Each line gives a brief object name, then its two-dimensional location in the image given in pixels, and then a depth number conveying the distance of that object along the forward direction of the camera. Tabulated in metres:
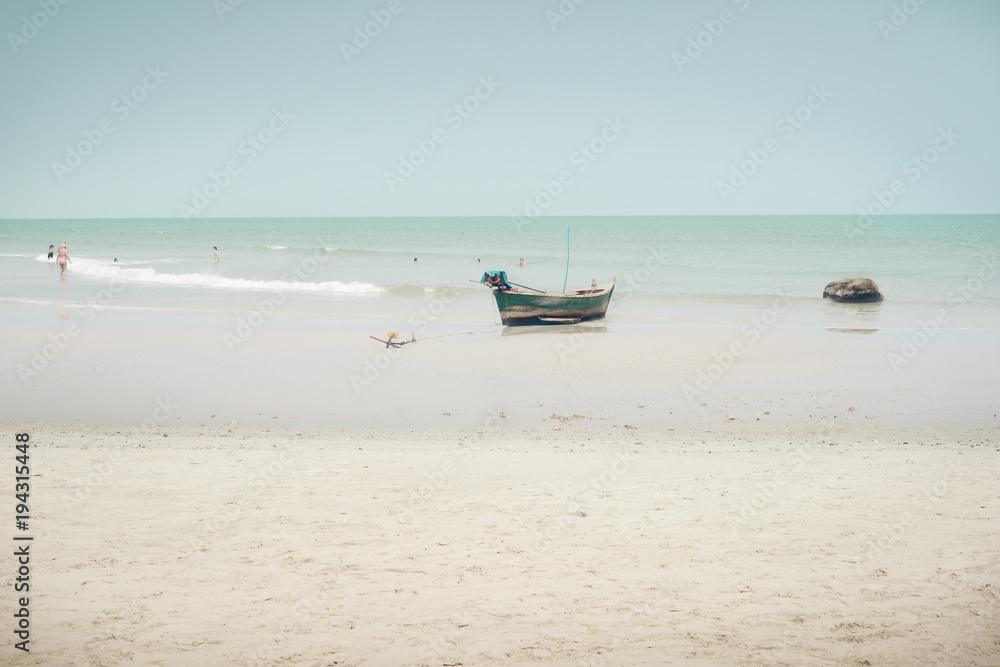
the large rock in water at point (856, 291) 25.25
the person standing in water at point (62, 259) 35.71
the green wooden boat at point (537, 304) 19.97
